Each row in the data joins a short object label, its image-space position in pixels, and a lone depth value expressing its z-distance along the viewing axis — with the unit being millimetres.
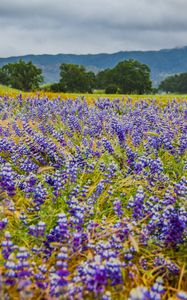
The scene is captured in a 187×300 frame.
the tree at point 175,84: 144375
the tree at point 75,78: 88062
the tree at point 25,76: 85812
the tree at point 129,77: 86688
